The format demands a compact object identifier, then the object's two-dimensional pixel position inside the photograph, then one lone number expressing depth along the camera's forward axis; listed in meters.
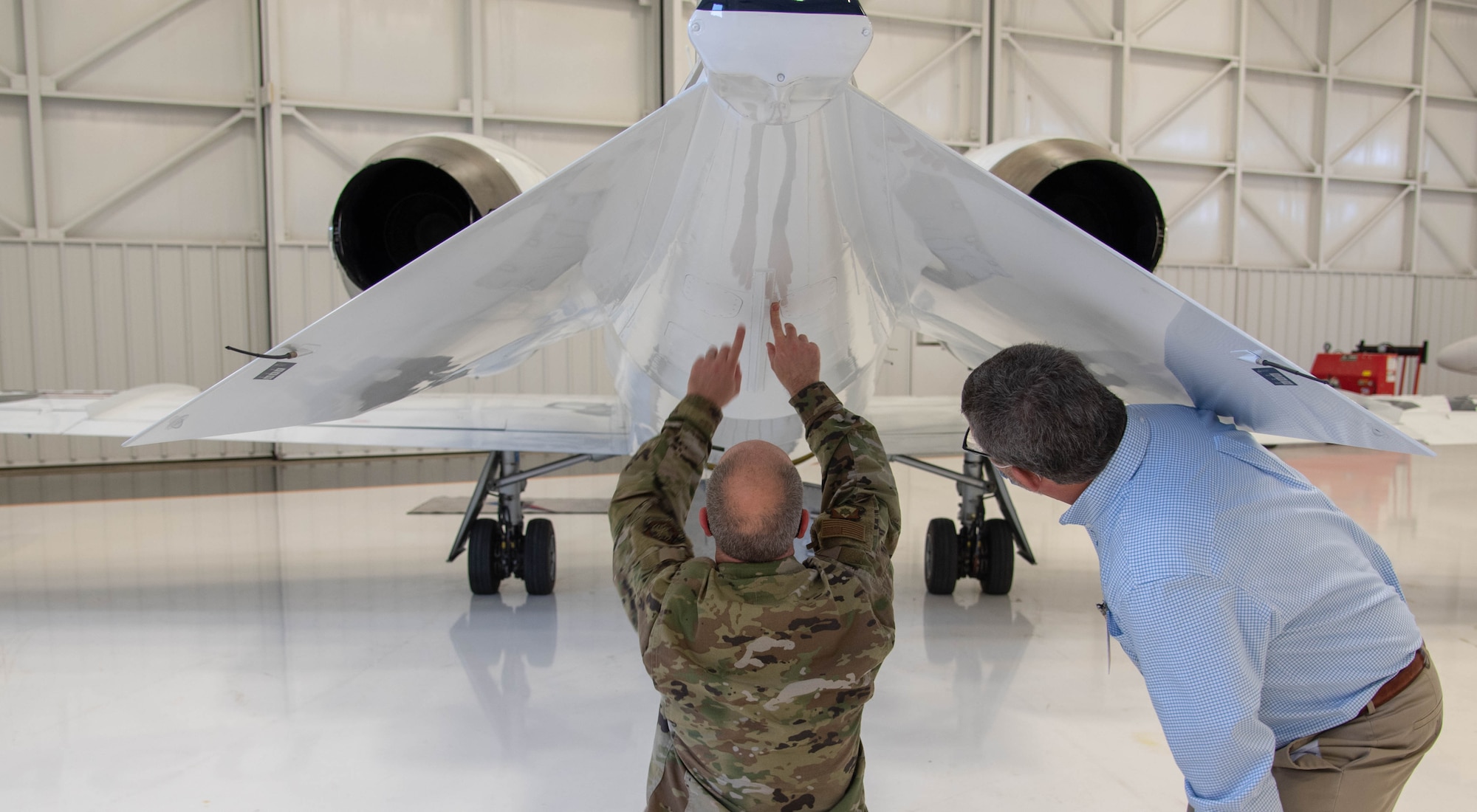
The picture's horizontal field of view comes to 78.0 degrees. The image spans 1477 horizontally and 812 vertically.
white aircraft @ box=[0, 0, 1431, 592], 1.90
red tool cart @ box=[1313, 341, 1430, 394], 14.18
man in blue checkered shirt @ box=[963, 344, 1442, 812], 1.39
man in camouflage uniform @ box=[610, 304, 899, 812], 1.81
